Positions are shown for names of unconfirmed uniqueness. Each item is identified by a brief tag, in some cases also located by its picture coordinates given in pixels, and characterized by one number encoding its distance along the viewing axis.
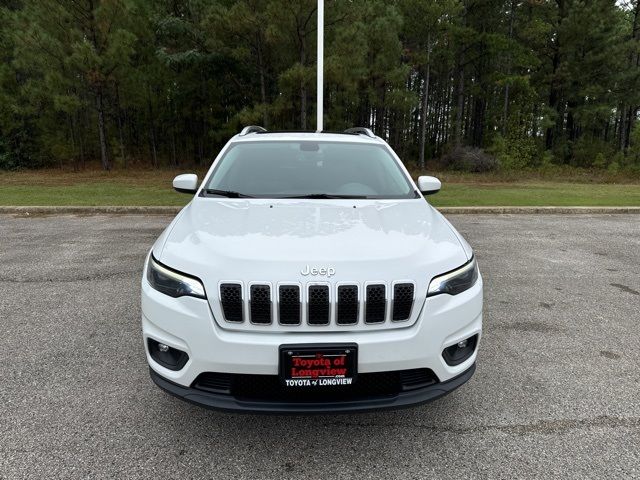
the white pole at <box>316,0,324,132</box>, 12.41
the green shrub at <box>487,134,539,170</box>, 23.69
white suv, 2.04
